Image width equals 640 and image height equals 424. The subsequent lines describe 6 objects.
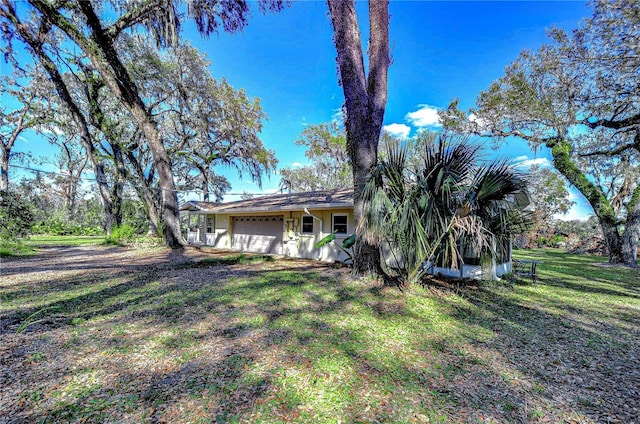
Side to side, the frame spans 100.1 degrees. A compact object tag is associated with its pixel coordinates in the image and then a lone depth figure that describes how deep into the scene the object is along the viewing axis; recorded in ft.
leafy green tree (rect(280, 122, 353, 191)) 79.51
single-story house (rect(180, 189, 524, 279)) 30.83
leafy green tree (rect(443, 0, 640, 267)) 25.70
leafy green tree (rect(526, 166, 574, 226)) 83.77
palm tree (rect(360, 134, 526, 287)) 16.66
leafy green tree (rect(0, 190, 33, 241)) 34.30
